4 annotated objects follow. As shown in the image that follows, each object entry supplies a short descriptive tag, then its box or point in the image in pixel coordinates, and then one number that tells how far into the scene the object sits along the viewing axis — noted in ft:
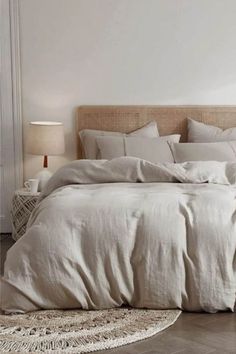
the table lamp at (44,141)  16.88
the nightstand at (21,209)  16.17
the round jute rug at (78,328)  8.96
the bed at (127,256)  10.39
